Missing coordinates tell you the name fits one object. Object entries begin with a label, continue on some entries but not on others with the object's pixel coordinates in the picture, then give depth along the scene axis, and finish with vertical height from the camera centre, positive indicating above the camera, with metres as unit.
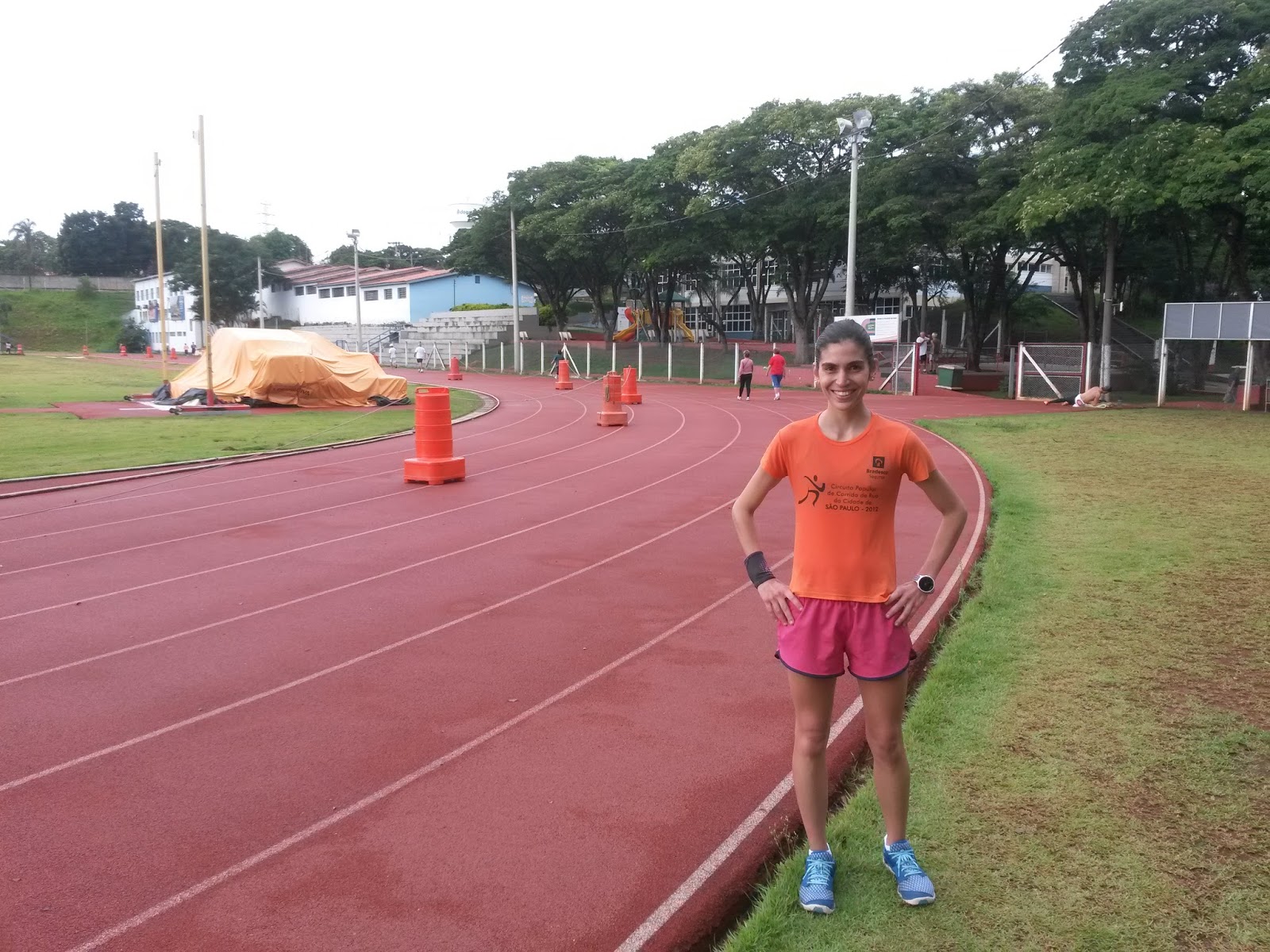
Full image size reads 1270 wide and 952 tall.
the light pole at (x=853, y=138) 20.84 +4.79
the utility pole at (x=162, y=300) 25.58 +1.25
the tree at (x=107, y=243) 92.69 +9.84
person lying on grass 23.73 -1.07
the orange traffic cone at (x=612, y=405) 20.06 -1.19
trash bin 29.88 -0.77
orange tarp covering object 25.16 -0.72
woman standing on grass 3.07 -0.70
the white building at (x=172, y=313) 71.00 +2.43
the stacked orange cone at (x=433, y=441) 12.43 -1.24
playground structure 65.94 +1.52
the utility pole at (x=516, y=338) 38.92 +0.45
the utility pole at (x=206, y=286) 21.70 +1.32
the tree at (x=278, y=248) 78.12 +9.84
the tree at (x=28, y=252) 93.87 +9.27
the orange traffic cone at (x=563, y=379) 32.22 -1.02
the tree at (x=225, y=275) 68.62 +5.06
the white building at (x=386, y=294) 66.19 +3.89
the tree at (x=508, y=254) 51.34 +5.38
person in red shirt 27.95 -0.51
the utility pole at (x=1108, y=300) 24.80 +1.49
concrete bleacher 55.25 +0.99
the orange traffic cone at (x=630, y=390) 26.00 -1.09
